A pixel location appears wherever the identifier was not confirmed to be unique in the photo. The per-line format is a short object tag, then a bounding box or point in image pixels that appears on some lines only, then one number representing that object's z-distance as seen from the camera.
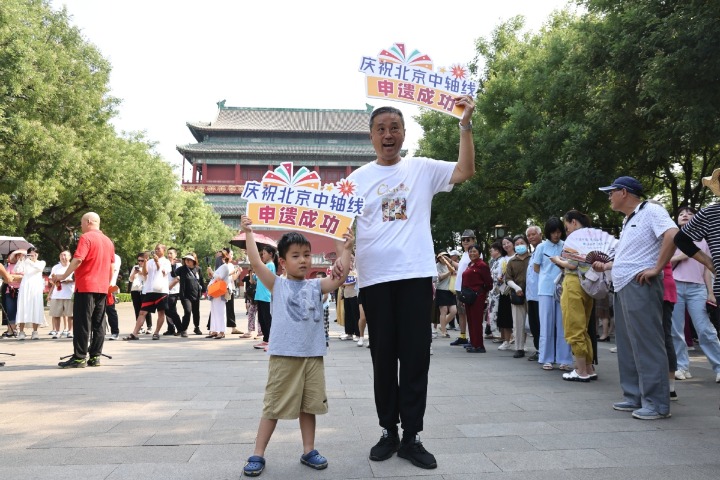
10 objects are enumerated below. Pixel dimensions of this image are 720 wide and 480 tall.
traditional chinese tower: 62.44
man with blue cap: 4.47
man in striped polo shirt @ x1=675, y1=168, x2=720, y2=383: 3.77
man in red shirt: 7.31
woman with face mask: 8.40
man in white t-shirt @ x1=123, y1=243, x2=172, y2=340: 11.64
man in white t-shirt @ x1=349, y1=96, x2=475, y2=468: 3.52
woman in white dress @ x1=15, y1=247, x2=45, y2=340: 11.35
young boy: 3.38
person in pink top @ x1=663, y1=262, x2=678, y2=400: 5.10
